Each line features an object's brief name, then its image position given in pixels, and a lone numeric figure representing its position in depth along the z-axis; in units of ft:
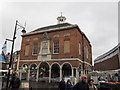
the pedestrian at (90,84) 18.66
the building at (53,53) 66.03
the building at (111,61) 117.08
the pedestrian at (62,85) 29.78
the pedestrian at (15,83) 22.93
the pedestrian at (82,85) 14.93
